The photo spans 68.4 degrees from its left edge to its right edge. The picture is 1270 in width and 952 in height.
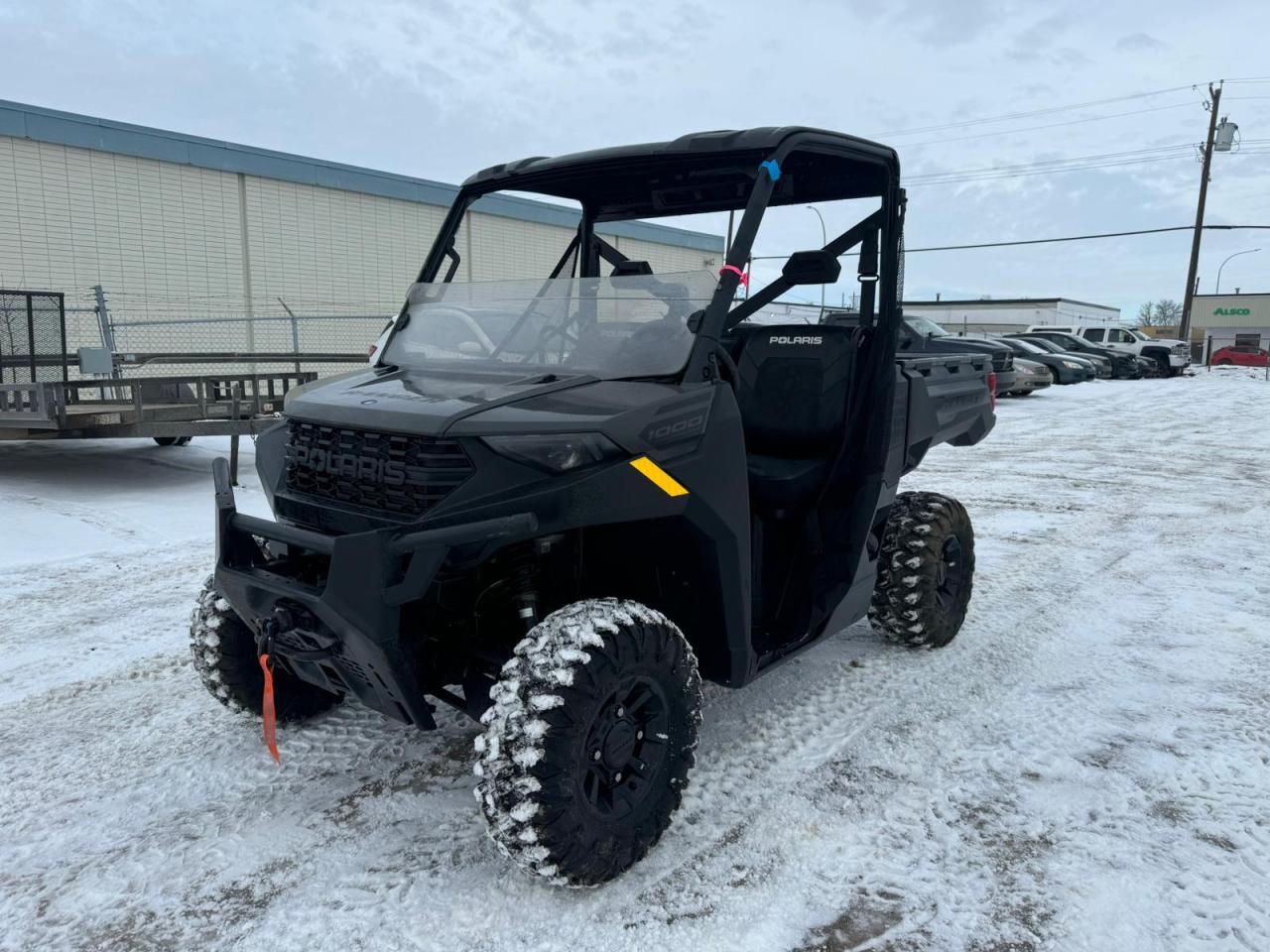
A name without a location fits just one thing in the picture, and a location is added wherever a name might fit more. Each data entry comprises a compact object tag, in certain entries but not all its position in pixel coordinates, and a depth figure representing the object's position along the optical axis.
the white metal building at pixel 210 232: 15.21
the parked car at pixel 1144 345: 27.97
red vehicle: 36.44
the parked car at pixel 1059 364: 22.88
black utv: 2.44
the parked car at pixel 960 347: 13.76
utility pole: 35.03
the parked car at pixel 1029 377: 19.53
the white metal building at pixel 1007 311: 61.81
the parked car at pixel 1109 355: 26.73
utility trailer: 7.66
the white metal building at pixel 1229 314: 67.62
